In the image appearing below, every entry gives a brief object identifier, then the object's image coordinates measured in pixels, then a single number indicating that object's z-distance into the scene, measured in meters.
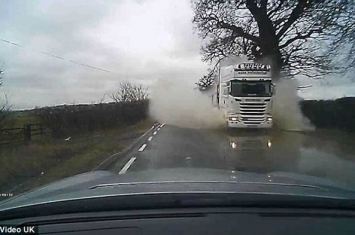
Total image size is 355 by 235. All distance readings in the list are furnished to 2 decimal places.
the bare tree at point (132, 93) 57.75
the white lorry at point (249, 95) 25.19
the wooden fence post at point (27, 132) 21.11
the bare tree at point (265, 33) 29.05
